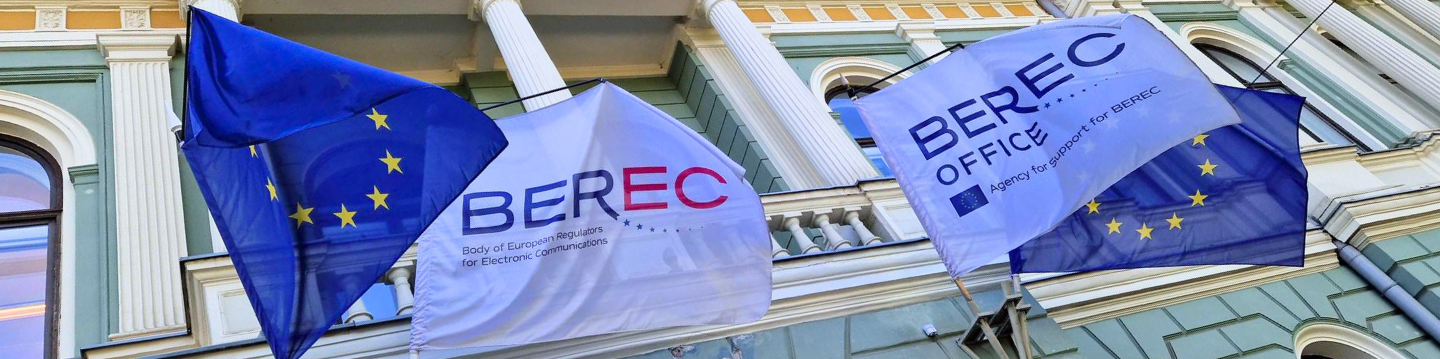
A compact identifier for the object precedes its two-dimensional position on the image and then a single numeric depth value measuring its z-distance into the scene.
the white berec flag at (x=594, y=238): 5.57
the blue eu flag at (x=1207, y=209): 6.64
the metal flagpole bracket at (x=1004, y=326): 6.57
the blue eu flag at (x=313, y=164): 5.18
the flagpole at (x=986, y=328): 6.61
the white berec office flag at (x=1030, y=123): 6.01
